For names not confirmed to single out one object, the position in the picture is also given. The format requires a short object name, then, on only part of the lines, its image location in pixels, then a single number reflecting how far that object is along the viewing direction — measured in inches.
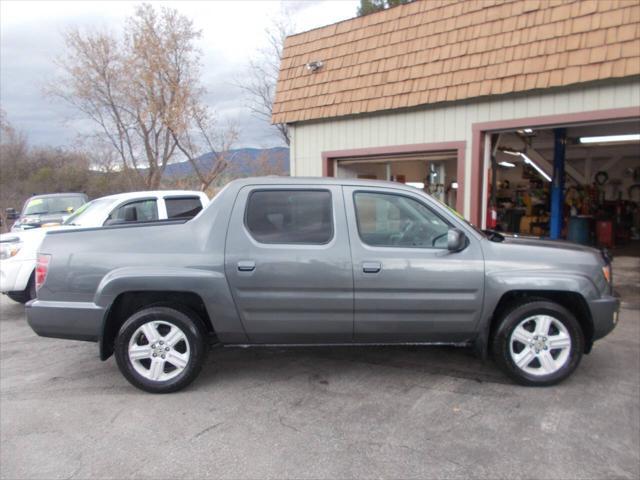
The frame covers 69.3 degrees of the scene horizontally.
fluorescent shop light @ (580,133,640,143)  402.9
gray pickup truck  147.8
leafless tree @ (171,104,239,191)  865.5
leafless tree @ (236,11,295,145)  966.4
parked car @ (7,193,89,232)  401.7
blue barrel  434.1
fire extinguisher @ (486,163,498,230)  326.7
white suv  238.5
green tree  841.5
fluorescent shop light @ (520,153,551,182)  520.4
